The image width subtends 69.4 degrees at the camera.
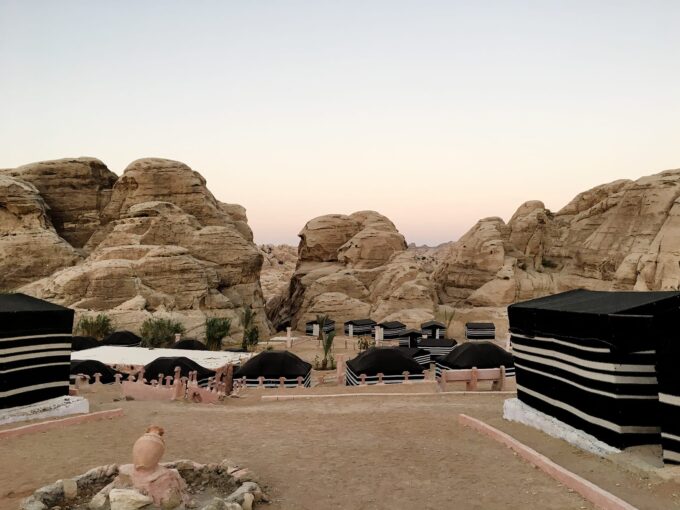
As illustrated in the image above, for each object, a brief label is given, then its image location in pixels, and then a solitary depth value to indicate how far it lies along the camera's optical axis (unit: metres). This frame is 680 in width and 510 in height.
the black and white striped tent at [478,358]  23.80
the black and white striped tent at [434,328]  44.38
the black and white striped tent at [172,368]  21.75
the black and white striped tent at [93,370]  22.73
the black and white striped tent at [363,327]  51.47
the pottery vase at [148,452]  6.12
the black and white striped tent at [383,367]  23.70
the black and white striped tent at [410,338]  41.92
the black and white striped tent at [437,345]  35.94
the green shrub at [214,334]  40.91
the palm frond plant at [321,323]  51.51
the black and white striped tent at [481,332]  46.41
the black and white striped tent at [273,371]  24.03
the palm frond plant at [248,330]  44.09
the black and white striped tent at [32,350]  11.95
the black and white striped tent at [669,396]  7.12
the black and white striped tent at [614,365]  7.91
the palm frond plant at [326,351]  33.03
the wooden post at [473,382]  18.58
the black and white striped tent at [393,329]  44.89
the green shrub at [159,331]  37.34
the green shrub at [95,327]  40.62
